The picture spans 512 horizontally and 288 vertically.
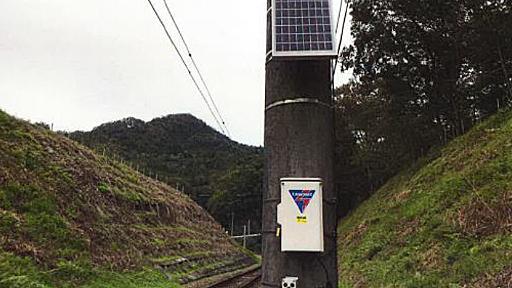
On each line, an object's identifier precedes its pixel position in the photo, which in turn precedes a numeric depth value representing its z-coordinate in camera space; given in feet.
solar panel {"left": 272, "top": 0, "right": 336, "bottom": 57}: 7.60
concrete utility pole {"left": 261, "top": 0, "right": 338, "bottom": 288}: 7.36
